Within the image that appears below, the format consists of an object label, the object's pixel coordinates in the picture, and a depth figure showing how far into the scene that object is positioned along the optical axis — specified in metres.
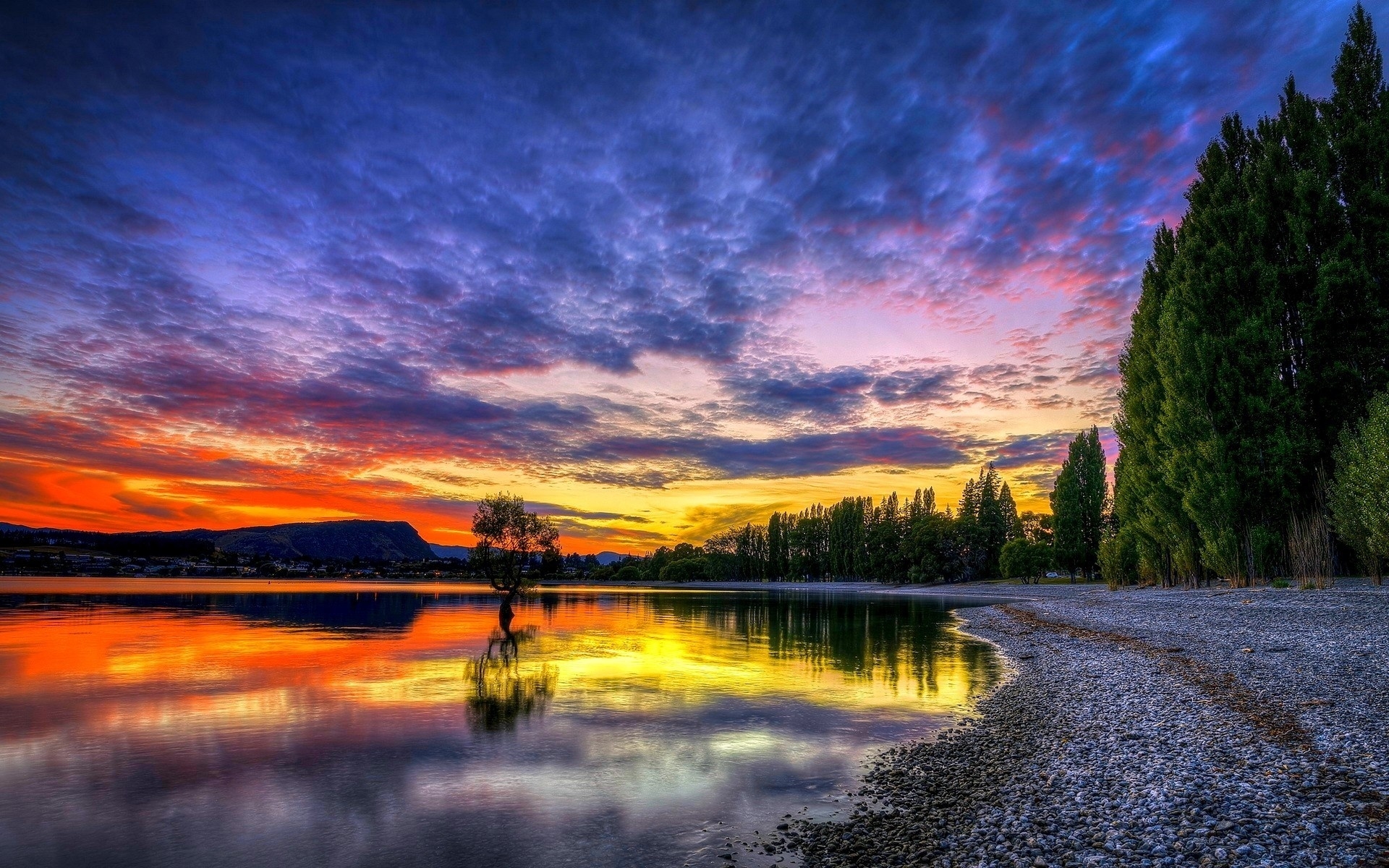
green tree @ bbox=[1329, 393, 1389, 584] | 27.38
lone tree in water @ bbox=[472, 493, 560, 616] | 58.97
